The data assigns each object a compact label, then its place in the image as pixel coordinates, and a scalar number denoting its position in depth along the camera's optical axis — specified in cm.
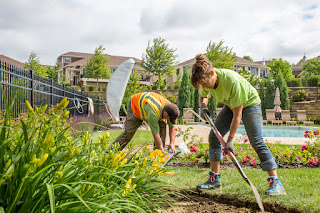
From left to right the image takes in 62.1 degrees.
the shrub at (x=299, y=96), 2262
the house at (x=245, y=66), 4362
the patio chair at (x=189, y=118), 1524
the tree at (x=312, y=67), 5081
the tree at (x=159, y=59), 2847
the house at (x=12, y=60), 4598
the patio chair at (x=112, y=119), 1191
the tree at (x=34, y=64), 3175
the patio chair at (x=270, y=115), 1753
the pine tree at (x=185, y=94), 1994
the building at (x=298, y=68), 6969
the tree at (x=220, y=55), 2688
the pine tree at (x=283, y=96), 2092
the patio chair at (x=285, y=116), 1755
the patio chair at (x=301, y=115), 1767
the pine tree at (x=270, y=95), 2114
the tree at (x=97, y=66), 3425
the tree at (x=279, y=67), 4003
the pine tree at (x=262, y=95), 2148
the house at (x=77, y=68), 3972
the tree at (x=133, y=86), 1920
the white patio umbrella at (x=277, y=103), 1858
